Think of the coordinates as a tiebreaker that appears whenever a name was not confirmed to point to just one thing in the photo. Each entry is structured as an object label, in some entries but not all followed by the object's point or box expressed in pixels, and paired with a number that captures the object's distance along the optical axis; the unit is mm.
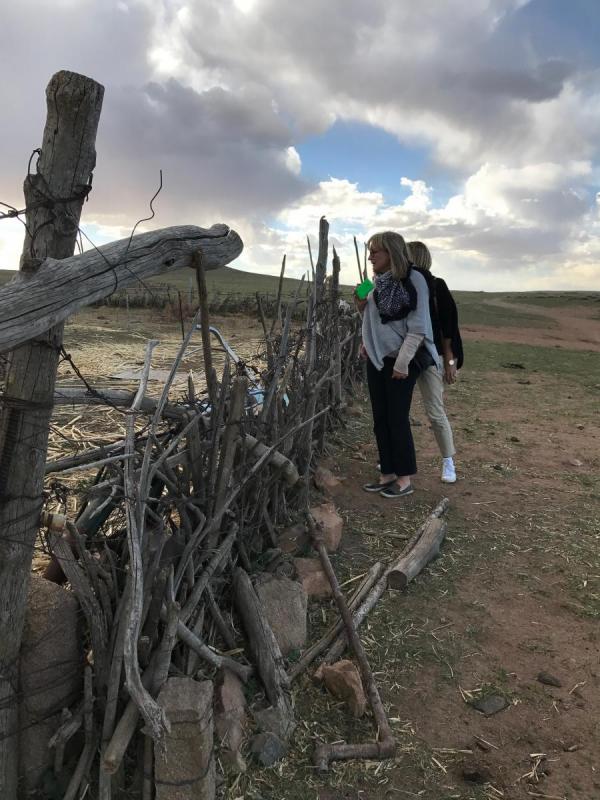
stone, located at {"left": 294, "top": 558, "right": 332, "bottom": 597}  2861
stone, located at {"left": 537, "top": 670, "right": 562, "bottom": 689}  2396
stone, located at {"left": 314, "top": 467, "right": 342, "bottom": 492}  4016
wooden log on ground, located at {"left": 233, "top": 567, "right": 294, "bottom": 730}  2160
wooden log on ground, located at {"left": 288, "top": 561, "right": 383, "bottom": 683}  2351
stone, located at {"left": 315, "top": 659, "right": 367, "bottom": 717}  2188
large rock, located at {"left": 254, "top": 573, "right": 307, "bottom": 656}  2443
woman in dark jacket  3824
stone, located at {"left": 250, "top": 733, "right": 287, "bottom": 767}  1966
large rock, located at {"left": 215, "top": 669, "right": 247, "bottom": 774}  1928
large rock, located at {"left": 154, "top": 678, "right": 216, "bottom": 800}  1714
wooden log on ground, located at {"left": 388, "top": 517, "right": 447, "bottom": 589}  2979
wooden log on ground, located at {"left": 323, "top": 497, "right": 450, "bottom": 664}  2447
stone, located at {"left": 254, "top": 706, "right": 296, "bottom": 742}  2053
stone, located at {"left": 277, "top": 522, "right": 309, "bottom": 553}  3090
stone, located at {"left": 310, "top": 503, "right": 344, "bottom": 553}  3244
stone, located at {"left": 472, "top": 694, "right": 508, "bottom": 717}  2258
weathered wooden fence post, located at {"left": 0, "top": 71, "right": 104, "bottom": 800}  1489
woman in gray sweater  3537
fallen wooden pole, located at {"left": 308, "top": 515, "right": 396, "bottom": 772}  1999
